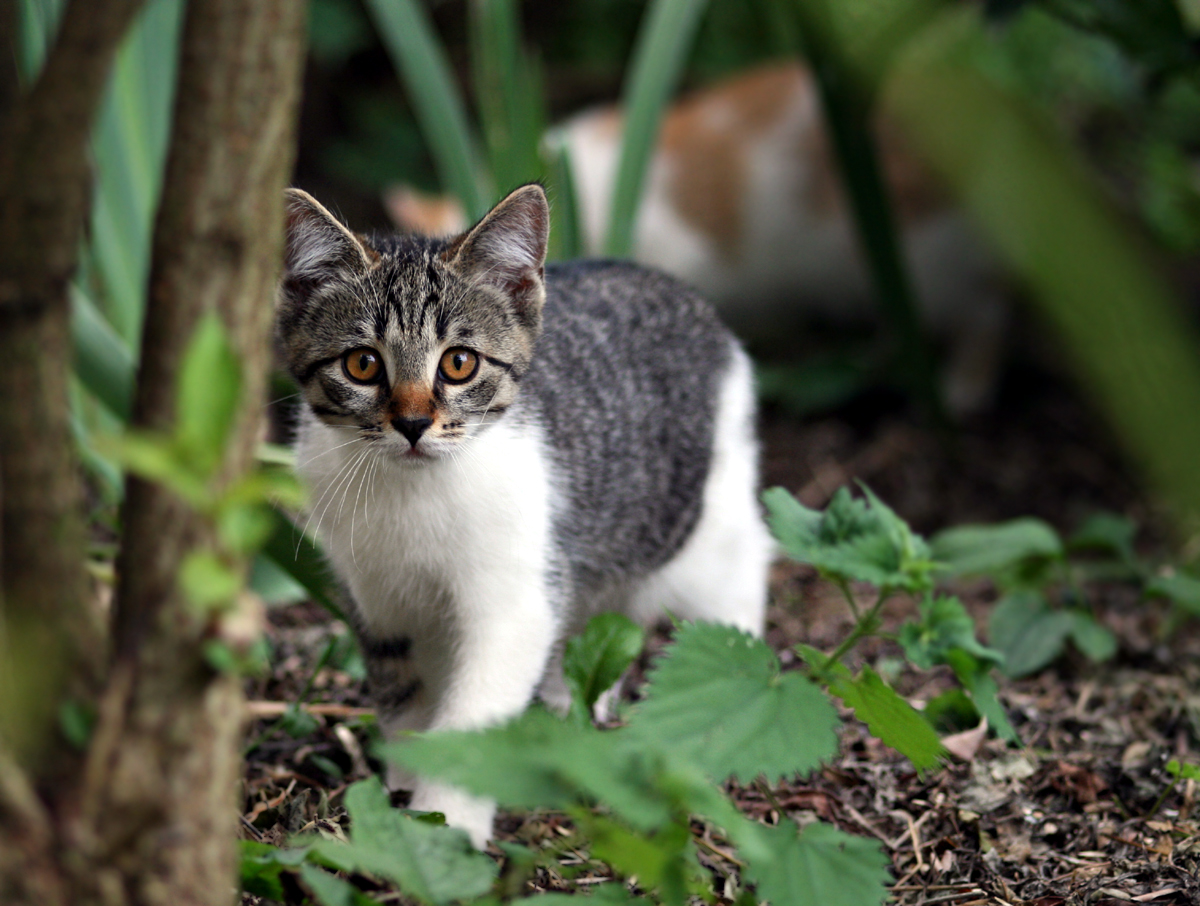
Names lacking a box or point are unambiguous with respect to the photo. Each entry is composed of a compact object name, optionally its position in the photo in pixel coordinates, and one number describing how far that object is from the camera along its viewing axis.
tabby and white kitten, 2.66
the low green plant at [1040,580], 2.78
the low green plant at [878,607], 2.61
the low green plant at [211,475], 2.49
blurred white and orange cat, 3.68
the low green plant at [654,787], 2.53
